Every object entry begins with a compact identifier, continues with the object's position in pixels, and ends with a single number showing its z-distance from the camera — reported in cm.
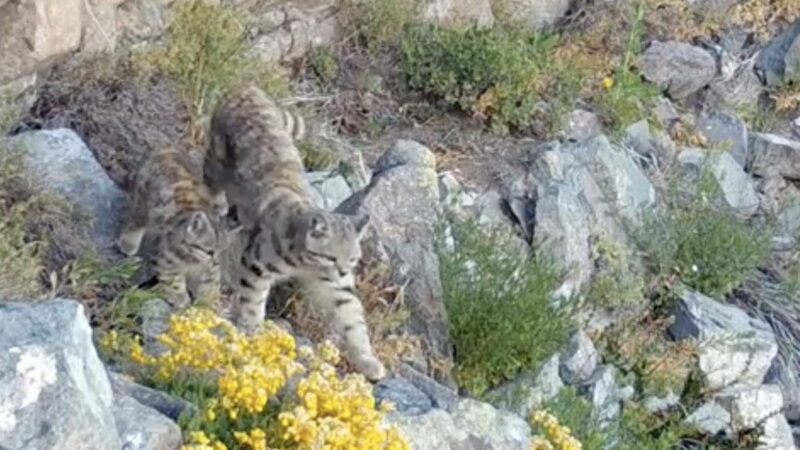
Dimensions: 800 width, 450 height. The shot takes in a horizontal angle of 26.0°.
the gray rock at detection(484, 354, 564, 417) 845
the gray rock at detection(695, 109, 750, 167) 1248
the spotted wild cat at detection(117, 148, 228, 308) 780
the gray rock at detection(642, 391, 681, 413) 965
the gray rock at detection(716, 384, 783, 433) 991
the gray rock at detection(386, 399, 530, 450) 649
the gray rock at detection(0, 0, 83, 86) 881
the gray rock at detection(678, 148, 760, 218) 1165
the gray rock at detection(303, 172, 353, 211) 935
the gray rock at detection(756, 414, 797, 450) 980
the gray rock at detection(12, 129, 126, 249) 851
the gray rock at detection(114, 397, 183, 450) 561
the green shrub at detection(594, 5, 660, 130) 1190
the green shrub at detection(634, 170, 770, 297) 1067
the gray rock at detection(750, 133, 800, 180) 1250
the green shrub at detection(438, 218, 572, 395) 873
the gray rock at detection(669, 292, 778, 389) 1014
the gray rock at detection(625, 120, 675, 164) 1188
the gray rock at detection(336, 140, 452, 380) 880
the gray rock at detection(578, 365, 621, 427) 916
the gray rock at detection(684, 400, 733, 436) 978
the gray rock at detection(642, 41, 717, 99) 1266
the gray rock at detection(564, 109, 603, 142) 1162
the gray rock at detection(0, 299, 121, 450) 525
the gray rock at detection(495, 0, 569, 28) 1231
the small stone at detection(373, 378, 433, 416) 673
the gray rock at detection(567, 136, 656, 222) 1094
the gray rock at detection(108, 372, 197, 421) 598
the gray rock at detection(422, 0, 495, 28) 1191
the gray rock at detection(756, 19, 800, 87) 1330
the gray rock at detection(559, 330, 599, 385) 938
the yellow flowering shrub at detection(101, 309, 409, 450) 573
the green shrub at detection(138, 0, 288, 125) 970
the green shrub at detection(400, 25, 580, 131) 1116
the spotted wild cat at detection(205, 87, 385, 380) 780
